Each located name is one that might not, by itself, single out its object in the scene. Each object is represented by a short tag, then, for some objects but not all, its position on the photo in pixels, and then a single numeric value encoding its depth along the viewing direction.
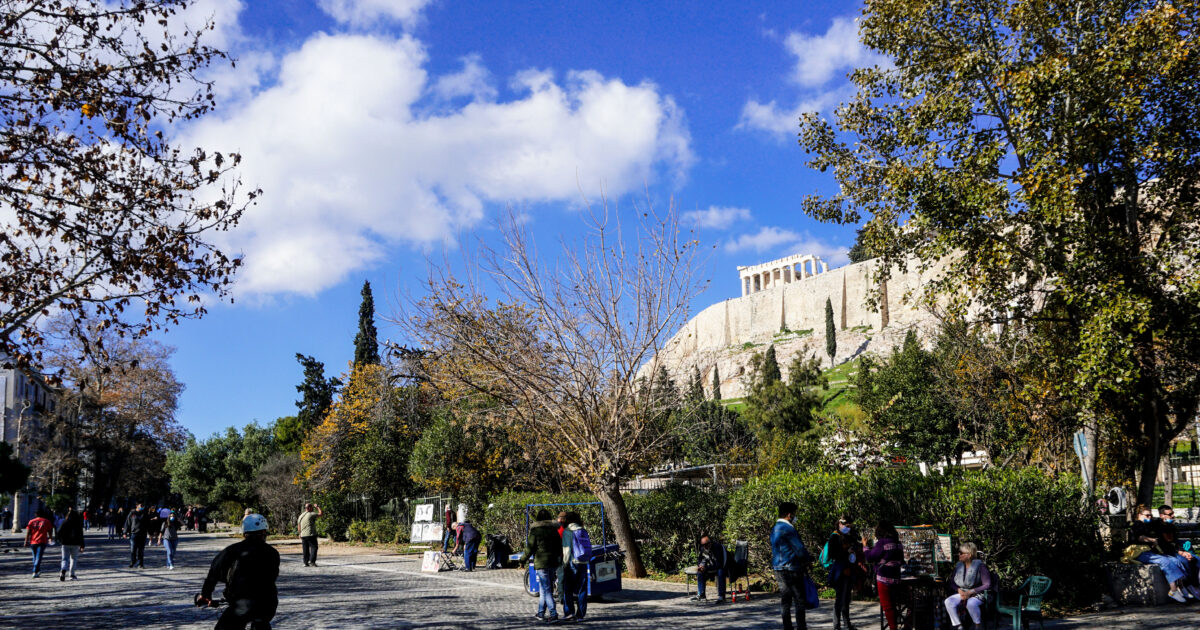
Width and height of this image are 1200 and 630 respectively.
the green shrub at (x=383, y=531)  30.22
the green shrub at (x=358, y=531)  31.50
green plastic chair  8.76
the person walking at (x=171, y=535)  21.42
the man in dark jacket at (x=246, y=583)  6.39
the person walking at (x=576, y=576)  11.14
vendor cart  12.68
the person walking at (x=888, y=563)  9.09
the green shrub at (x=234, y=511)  49.00
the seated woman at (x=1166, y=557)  10.95
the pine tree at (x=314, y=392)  45.81
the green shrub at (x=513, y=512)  19.39
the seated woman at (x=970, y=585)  8.69
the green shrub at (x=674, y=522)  16.17
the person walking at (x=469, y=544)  19.16
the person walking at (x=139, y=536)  21.50
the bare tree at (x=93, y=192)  9.51
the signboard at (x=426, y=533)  24.11
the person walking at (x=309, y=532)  20.16
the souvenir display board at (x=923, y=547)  10.23
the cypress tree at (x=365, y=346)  43.12
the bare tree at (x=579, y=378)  16.02
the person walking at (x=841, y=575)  9.53
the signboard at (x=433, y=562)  19.03
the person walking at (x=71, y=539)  17.47
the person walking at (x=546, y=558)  10.84
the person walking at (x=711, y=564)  12.51
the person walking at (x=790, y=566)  9.13
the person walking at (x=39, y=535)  18.55
